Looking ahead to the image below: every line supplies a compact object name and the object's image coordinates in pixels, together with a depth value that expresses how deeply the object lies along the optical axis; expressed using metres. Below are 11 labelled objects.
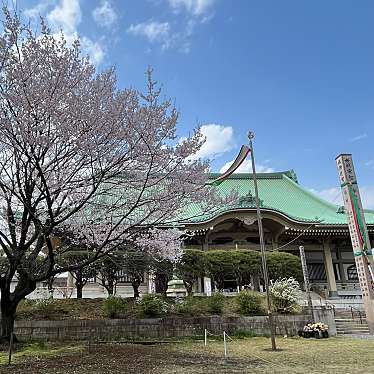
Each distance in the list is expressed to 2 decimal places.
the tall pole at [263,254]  10.45
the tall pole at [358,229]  13.73
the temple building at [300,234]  23.42
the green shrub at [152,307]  14.48
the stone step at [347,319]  16.61
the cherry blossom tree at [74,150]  8.10
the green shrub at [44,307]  14.41
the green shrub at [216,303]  15.17
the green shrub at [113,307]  14.38
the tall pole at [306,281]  15.27
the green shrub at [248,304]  15.06
